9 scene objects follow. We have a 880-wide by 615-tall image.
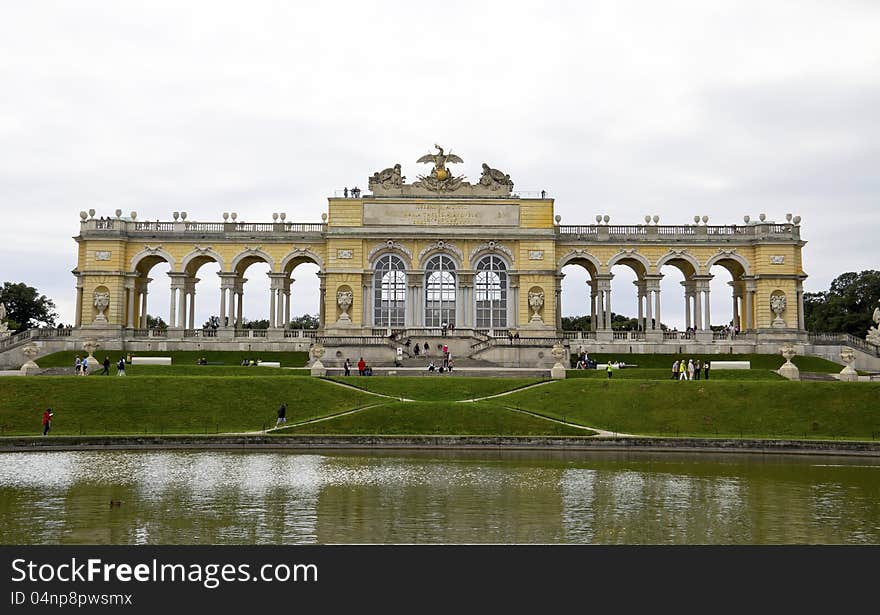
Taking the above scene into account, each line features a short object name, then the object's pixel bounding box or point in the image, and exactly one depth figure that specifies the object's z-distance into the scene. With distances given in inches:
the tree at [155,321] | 5189.0
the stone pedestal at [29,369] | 1817.2
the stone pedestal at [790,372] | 1908.2
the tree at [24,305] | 3582.7
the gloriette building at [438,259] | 2586.1
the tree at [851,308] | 3366.1
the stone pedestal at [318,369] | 1863.9
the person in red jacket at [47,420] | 1299.2
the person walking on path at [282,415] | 1406.3
